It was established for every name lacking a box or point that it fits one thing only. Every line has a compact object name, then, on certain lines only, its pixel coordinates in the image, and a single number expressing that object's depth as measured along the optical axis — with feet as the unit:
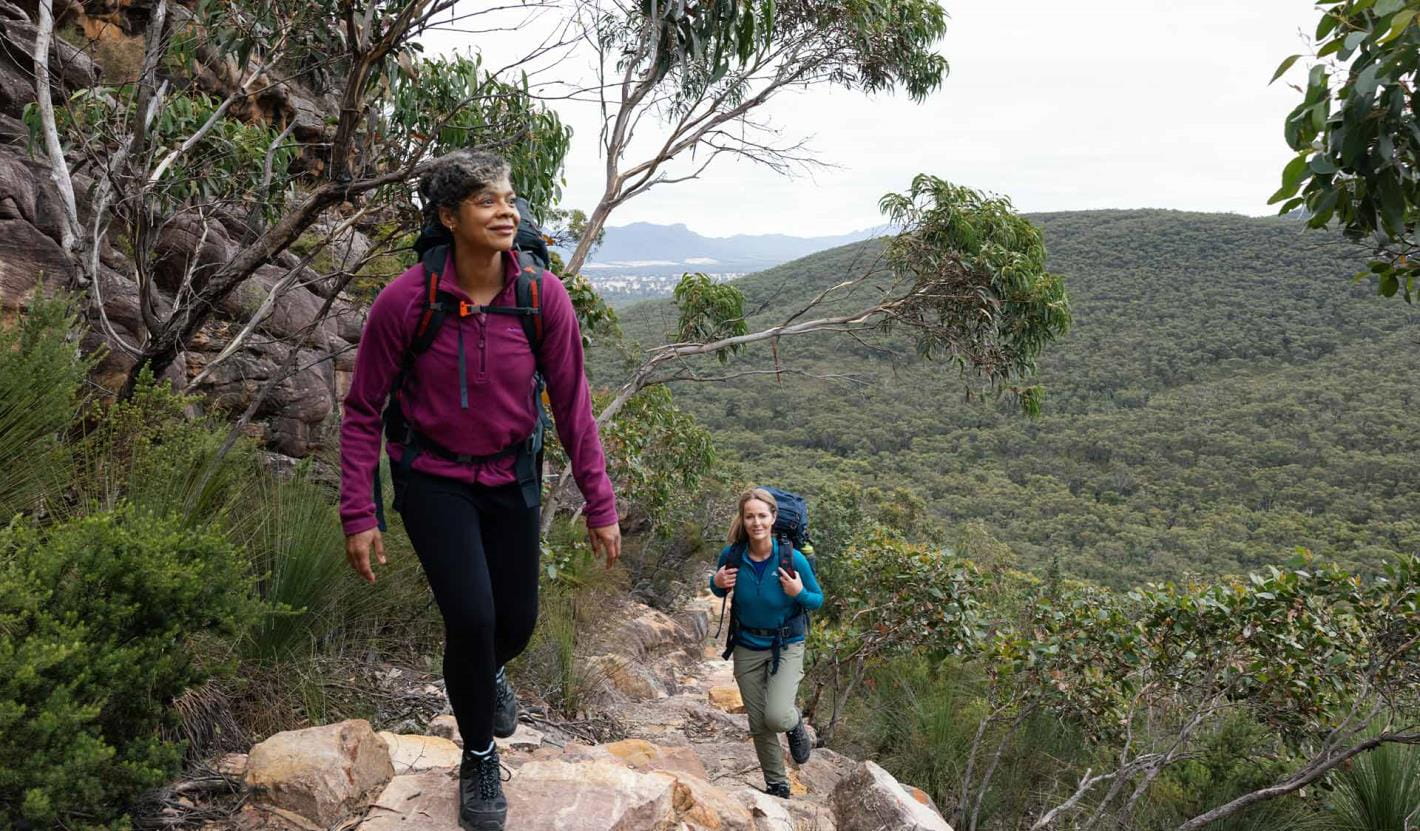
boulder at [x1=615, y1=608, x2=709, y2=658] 29.22
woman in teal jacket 12.90
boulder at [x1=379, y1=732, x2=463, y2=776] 9.41
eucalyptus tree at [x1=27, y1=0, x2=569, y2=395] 12.03
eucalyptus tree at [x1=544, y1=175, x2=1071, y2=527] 23.32
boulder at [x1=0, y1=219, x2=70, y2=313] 15.69
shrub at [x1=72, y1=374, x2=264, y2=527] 9.78
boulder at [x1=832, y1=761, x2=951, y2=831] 11.06
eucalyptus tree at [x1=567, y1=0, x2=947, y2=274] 15.92
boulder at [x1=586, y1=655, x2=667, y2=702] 20.79
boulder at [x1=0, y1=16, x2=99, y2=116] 22.35
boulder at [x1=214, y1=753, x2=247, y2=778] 8.28
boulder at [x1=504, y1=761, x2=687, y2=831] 7.72
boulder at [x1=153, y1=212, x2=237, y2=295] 22.97
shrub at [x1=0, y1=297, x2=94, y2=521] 9.12
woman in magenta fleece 6.79
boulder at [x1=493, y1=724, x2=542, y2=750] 10.98
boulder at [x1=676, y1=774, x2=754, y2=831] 8.98
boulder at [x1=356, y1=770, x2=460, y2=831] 7.51
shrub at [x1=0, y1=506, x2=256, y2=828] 5.78
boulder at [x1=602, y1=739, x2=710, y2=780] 11.26
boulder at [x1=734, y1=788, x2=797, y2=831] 10.38
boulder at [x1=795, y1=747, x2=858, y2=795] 16.19
